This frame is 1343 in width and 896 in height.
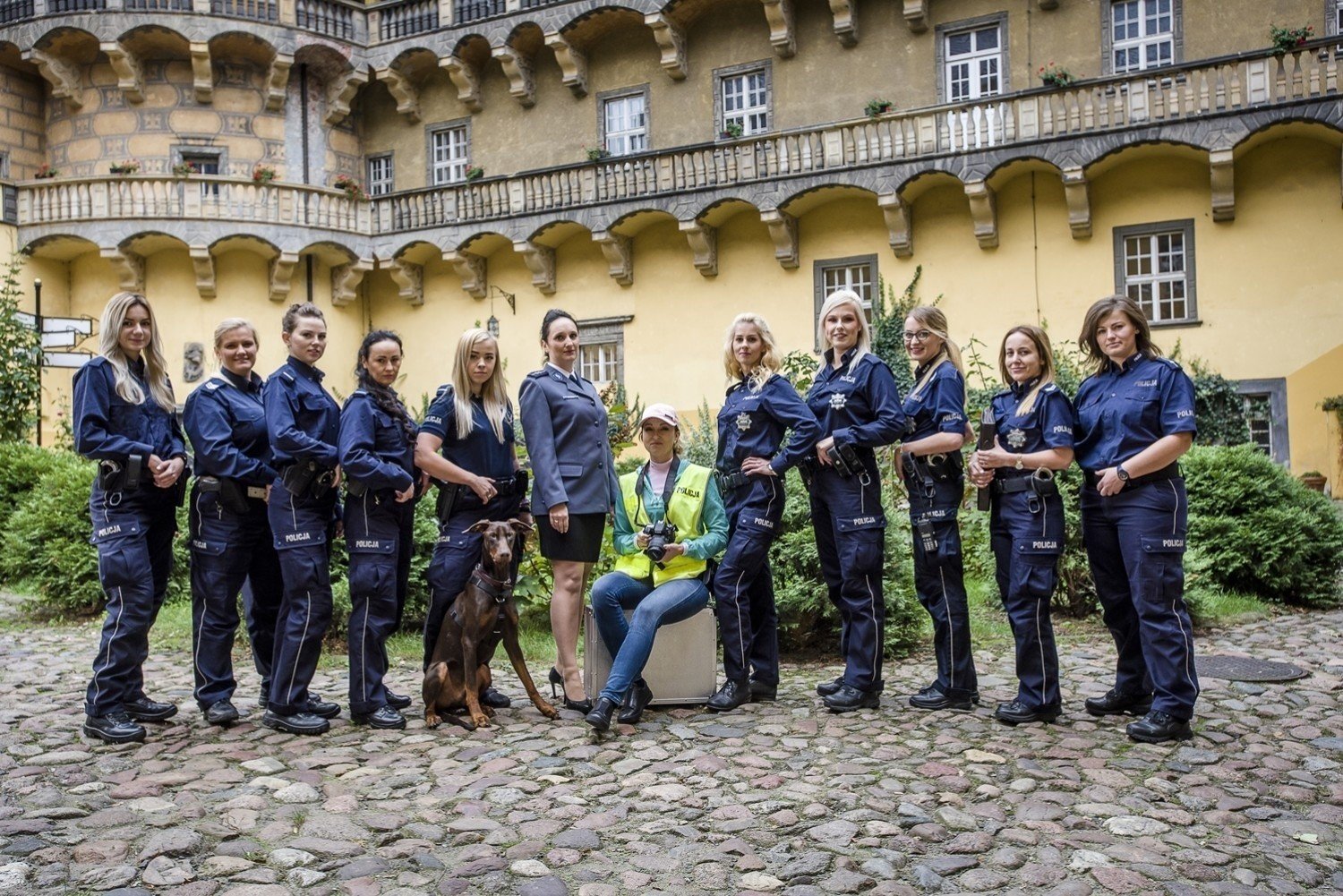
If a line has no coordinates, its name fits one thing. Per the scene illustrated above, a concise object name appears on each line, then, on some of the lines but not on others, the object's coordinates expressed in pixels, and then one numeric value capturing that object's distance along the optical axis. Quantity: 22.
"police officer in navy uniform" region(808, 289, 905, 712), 6.15
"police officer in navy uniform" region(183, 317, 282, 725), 5.88
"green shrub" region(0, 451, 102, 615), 10.59
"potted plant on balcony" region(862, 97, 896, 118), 19.28
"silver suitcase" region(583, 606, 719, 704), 6.27
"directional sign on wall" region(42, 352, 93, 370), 13.86
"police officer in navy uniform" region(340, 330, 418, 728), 5.91
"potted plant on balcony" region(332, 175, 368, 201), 23.50
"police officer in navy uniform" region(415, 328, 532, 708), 6.09
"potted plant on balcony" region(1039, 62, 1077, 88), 18.02
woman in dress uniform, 6.11
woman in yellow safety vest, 6.08
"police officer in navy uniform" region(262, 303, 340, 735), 5.80
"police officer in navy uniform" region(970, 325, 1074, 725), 5.80
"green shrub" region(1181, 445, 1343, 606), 9.99
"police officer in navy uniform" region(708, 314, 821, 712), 6.26
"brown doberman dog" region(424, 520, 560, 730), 5.95
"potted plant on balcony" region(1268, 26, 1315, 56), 16.28
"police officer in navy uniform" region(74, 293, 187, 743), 5.74
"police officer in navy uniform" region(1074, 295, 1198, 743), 5.46
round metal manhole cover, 7.04
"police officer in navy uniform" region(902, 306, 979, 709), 6.12
